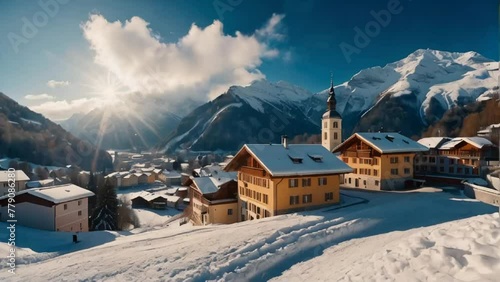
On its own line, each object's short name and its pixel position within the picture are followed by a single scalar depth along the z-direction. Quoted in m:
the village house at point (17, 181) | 50.06
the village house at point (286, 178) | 26.28
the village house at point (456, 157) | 43.72
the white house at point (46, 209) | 30.22
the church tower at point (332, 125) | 49.94
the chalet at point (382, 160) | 37.06
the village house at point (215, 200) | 33.00
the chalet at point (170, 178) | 100.38
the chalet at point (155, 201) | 64.77
